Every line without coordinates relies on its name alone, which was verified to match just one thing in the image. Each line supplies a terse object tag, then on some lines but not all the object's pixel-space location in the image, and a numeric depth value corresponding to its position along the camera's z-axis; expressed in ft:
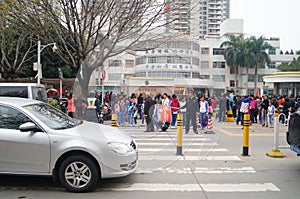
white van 40.45
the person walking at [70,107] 44.30
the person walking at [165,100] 39.30
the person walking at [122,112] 34.86
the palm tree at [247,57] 168.99
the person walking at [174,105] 42.16
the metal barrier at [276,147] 27.75
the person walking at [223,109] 49.82
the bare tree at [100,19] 46.60
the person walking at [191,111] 38.02
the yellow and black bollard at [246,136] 27.53
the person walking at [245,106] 48.08
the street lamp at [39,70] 63.10
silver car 17.69
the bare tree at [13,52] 85.53
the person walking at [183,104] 37.79
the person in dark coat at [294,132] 22.12
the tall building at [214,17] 388.86
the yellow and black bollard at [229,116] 58.07
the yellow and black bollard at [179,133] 28.02
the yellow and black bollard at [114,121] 29.75
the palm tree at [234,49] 150.92
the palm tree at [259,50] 176.14
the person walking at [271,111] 50.49
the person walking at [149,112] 41.04
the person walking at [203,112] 44.65
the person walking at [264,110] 52.60
